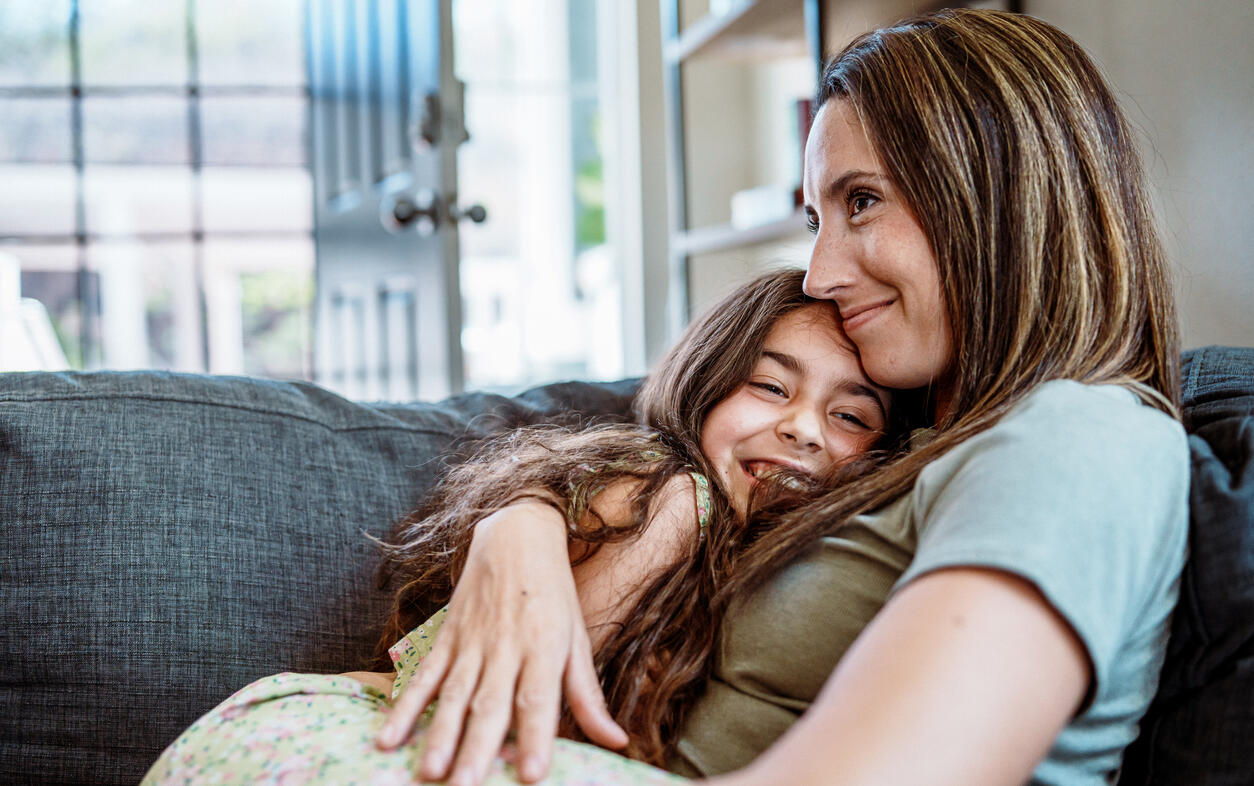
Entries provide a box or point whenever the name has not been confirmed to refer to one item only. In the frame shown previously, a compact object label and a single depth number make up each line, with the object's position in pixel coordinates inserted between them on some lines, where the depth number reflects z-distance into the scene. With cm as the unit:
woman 61
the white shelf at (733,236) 209
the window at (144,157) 337
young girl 75
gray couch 102
